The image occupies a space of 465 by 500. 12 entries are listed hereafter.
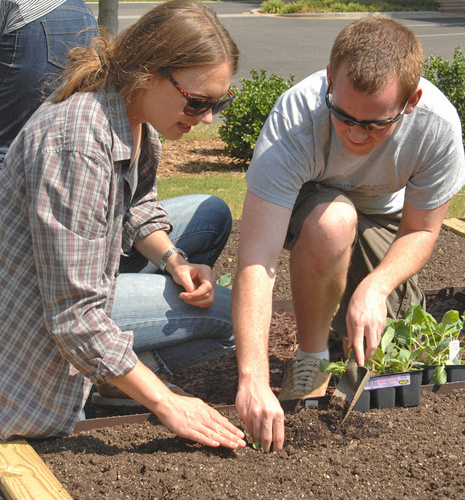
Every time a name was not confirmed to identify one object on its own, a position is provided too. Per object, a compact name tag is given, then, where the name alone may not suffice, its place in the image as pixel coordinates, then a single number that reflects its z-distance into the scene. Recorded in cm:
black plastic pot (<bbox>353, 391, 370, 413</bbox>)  240
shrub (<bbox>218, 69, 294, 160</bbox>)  666
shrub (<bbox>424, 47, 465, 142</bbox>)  695
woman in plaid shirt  196
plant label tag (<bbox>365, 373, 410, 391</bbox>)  240
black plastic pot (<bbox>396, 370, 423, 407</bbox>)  243
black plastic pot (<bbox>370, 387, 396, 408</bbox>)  244
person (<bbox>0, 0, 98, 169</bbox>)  267
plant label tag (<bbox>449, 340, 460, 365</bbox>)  258
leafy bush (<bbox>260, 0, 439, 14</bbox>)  2463
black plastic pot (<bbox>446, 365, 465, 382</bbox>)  262
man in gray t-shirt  217
